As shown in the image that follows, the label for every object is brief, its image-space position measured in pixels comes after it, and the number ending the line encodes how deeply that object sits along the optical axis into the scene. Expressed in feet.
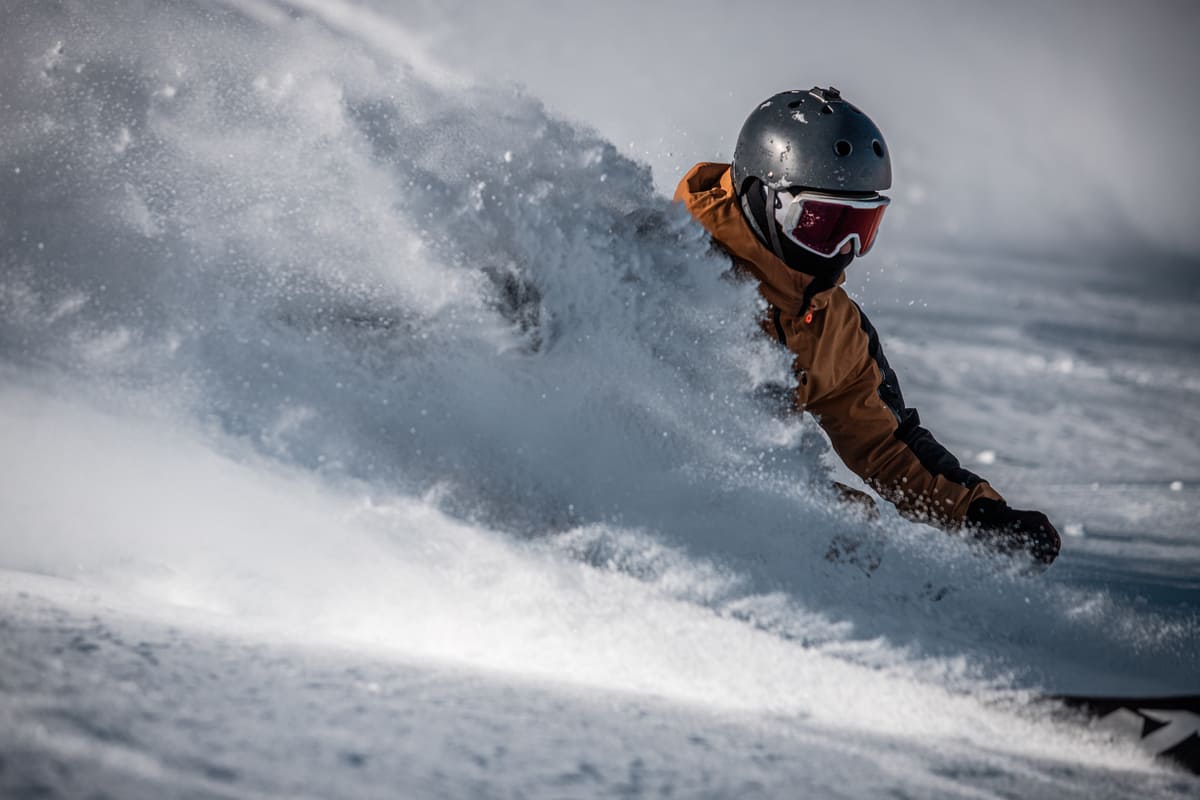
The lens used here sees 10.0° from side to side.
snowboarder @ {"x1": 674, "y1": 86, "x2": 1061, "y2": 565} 33.45
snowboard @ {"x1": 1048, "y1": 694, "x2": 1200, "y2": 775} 32.01
